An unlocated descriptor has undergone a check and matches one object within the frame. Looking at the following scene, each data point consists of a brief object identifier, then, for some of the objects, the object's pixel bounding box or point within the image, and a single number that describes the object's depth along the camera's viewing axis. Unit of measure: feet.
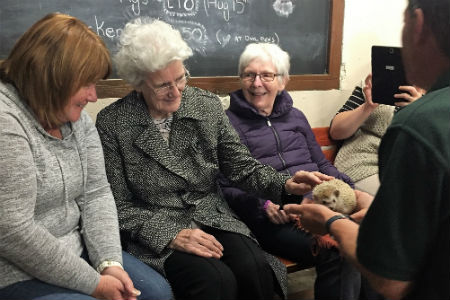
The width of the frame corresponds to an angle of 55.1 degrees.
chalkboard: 6.02
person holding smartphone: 7.30
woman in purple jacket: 5.66
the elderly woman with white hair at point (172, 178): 5.07
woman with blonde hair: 3.90
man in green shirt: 2.51
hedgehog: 4.93
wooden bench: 8.16
